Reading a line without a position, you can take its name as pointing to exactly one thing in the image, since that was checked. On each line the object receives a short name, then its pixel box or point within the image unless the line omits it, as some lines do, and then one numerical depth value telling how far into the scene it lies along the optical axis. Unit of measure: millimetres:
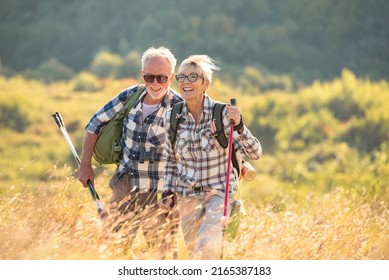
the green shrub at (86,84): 84872
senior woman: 11711
